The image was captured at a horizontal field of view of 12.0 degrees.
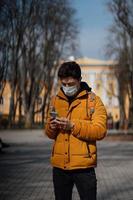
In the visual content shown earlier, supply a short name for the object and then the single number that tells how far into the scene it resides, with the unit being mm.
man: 5609
